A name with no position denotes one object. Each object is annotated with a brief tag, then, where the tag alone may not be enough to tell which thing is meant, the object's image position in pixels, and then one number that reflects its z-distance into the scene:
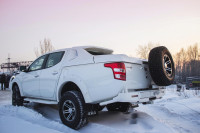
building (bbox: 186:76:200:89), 16.12
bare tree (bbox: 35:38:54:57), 29.16
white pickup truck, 2.97
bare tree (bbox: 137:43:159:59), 44.50
